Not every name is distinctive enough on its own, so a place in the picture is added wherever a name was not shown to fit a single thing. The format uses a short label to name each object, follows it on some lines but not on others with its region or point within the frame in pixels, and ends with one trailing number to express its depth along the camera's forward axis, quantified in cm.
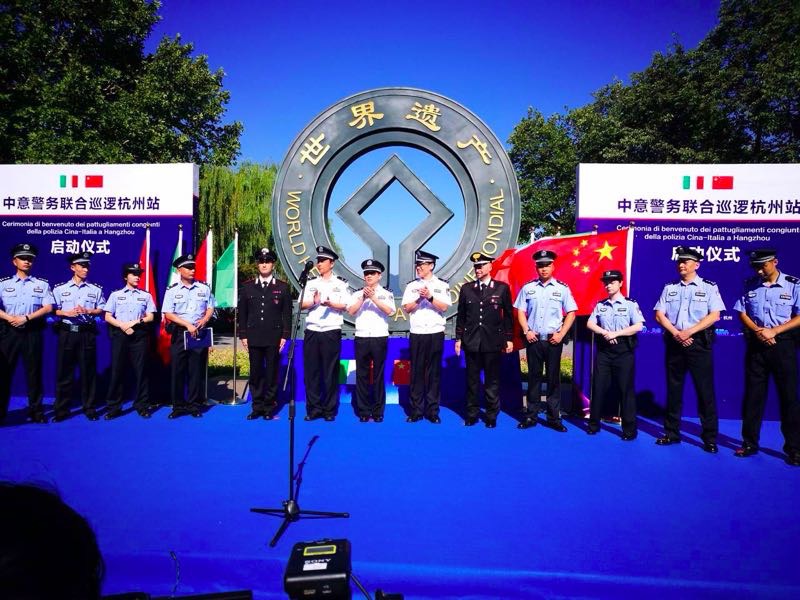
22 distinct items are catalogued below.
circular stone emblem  614
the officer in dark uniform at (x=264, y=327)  535
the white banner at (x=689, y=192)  562
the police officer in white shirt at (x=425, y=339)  530
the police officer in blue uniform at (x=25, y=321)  517
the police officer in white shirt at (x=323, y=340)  533
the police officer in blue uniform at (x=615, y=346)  481
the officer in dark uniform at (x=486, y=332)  513
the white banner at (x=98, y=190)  611
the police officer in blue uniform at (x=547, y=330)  512
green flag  610
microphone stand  295
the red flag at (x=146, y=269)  602
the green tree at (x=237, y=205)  1700
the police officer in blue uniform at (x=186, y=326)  547
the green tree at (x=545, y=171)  2228
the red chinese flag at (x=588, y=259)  541
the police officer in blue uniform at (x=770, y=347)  415
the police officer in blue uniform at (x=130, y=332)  545
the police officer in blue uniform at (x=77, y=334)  529
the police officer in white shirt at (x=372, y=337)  530
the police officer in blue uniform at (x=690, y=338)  445
